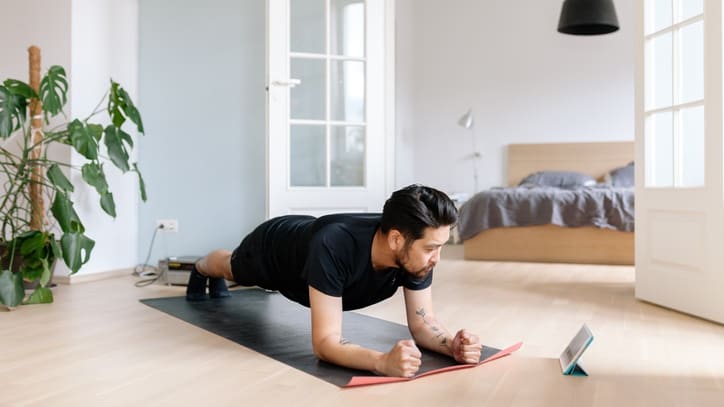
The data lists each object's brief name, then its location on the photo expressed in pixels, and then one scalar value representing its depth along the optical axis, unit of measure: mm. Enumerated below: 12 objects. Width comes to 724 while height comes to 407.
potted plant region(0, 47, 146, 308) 3105
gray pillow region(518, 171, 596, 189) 6950
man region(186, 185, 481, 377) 1830
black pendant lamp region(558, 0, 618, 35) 4977
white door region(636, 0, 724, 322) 2922
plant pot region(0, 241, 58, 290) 3326
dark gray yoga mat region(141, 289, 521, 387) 1969
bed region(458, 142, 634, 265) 5367
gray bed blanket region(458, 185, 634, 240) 5379
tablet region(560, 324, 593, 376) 1878
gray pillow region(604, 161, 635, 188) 6703
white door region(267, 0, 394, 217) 4039
